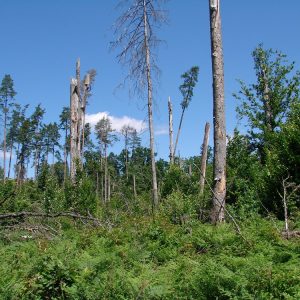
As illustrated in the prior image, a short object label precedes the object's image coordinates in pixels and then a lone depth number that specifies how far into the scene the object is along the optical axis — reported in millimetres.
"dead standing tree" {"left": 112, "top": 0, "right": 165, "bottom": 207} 12062
